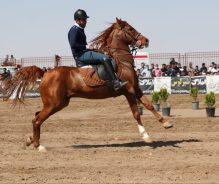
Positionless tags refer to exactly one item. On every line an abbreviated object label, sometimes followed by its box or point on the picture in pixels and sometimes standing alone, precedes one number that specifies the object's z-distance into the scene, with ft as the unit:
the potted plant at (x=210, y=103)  64.18
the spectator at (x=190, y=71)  111.38
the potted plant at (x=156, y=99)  74.59
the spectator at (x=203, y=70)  109.98
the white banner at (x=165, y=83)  103.76
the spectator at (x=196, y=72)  111.56
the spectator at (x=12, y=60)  136.48
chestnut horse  42.47
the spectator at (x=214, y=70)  107.55
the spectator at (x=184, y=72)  109.50
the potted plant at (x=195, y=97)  77.39
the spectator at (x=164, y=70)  109.81
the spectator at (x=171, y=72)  107.34
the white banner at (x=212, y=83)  100.99
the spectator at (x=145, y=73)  106.91
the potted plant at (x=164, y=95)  72.53
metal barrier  128.06
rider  42.19
